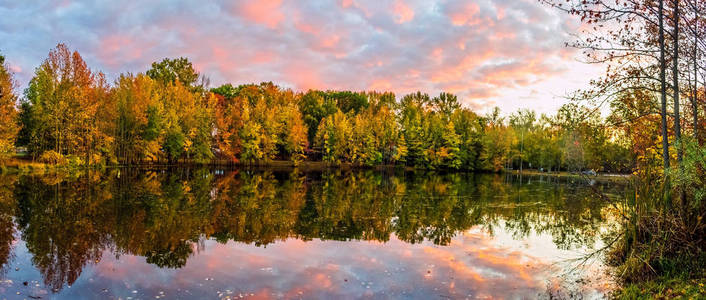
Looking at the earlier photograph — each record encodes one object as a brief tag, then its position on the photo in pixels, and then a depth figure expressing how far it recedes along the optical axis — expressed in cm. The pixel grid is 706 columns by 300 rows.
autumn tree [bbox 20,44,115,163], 3866
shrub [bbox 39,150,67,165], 3811
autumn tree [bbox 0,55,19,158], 3262
